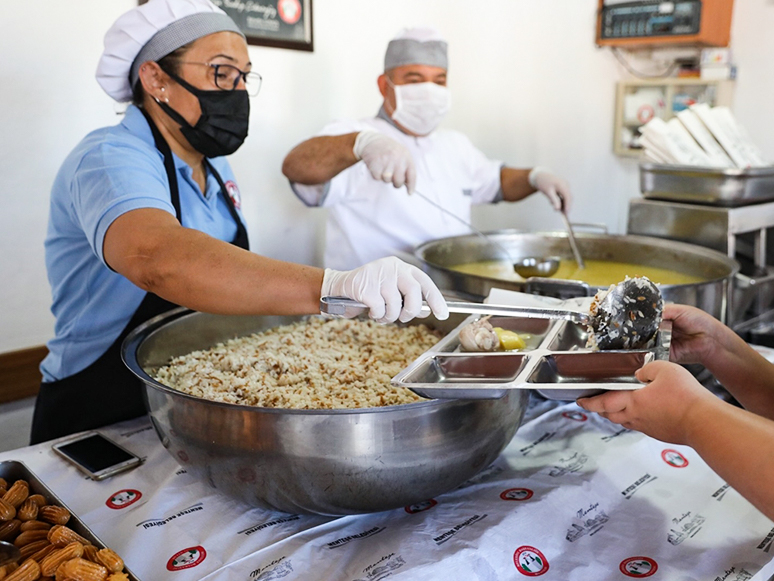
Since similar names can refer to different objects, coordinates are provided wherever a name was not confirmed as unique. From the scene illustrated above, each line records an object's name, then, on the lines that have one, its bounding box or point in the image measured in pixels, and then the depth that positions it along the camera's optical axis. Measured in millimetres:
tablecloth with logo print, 899
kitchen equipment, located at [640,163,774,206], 2211
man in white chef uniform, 2381
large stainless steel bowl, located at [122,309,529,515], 872
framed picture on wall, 2350
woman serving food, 1263
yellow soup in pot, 2000
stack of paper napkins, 2438
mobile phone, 1129
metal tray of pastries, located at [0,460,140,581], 833
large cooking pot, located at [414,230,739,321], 1457
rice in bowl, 1041
